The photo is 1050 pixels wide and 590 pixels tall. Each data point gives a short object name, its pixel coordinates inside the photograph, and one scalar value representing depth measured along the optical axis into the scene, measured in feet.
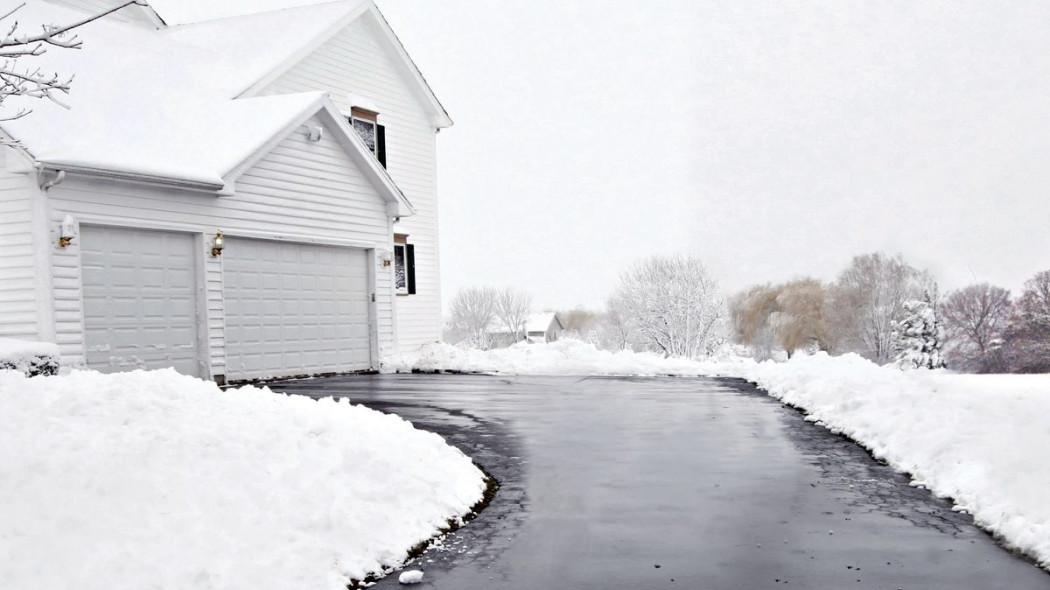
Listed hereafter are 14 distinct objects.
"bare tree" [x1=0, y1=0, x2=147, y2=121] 19.92
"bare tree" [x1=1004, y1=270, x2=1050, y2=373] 167.84
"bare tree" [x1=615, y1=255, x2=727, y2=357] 181.16
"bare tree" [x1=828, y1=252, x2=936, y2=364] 242.78
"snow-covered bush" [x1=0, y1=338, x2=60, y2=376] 36.91
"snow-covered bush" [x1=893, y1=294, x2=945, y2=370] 184.55
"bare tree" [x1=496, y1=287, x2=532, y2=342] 265.34
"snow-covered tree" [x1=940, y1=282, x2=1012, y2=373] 214.07
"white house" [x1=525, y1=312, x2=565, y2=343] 355.56
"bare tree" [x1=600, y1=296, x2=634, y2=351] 197.16
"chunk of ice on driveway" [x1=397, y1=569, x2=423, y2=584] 16.85
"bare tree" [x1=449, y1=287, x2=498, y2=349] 256.32
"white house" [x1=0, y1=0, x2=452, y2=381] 44.73
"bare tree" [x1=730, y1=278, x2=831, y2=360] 270.46
